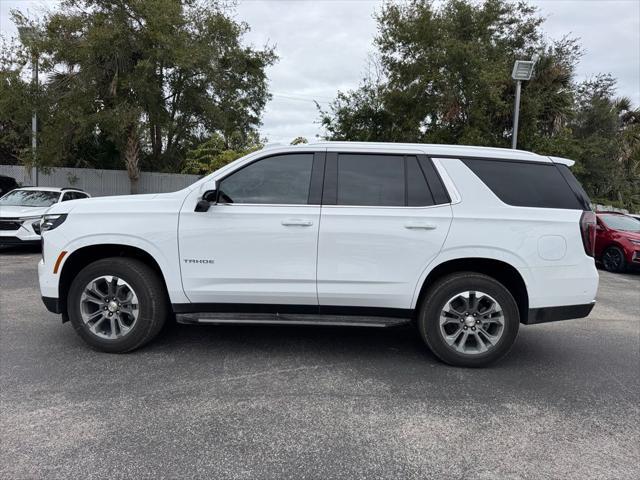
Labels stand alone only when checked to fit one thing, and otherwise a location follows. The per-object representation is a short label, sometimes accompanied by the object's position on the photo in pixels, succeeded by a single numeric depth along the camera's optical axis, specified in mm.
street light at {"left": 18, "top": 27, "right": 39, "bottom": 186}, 14633
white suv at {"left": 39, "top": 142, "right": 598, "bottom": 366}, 3979
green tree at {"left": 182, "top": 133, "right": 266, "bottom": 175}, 19156
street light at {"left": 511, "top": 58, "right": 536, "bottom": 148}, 11555
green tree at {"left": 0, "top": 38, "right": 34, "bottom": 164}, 14898
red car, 10828
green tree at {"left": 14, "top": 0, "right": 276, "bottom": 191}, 14234
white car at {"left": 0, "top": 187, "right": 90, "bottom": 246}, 9953
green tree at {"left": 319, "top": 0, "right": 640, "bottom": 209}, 14539
